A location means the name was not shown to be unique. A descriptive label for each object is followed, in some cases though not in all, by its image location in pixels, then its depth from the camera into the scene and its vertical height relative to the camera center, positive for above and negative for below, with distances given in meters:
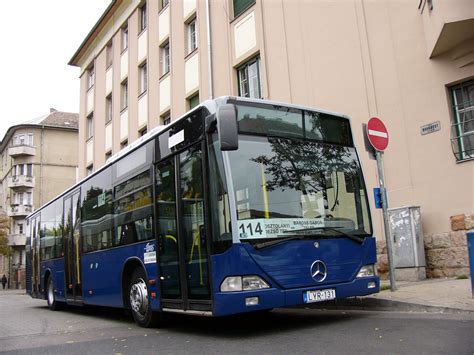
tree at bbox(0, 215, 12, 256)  47.94 +4.22
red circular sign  9.48 +2.25
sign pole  9.03 +0.68
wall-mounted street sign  10.97 +2.66
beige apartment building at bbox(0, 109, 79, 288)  56.69 +12.31
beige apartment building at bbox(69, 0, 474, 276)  10.58 +4.70
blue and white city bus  6.27 +0.69
